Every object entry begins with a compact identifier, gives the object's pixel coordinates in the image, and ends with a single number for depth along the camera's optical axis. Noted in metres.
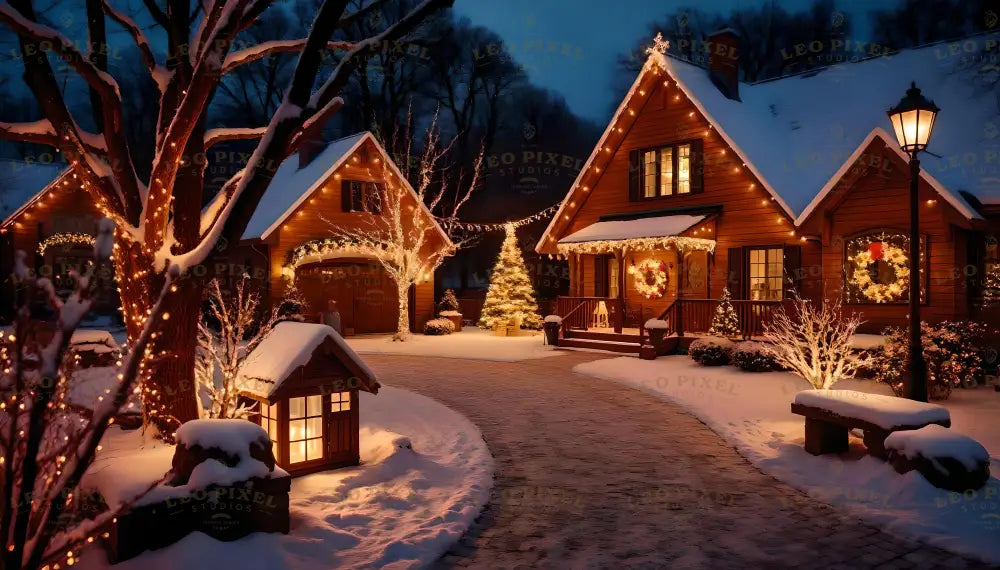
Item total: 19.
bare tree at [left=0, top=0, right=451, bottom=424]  6.80
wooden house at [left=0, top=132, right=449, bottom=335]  23.73
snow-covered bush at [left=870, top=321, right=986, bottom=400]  11.50
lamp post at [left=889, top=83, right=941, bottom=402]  8.66
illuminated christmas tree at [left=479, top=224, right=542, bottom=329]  26.19
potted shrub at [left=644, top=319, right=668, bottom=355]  17.78
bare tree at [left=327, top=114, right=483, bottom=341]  23.56
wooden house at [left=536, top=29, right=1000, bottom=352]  14.98
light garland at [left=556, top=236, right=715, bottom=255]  18.09
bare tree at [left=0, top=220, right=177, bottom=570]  3.19
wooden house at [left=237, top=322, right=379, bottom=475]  7.33
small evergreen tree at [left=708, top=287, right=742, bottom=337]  17.02
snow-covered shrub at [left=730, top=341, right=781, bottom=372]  14.73
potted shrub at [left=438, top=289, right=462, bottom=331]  27.77
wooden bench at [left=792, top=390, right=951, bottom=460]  7.66
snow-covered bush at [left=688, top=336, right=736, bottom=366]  15.76
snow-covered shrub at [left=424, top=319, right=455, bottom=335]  25.83
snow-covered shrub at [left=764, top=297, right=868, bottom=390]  10.50
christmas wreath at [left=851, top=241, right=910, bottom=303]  15.48
